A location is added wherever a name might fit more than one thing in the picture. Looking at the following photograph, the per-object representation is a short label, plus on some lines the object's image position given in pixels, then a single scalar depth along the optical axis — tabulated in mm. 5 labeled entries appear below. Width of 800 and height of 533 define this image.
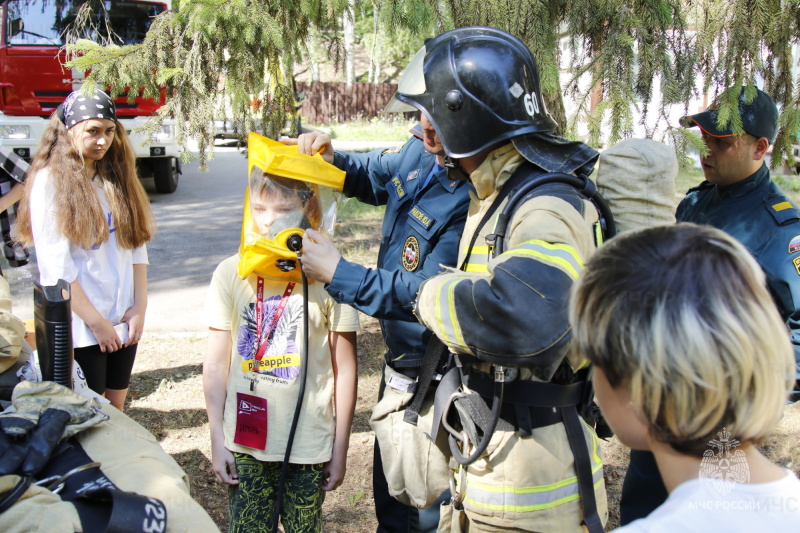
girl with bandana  2973
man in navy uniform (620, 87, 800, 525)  2627
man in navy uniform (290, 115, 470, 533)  1988
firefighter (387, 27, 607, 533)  1679
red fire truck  8812
